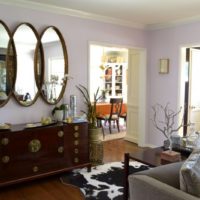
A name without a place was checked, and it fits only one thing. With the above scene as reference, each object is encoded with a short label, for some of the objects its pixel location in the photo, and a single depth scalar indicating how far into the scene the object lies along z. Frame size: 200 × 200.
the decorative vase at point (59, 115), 3.82
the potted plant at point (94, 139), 4.08
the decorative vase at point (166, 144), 3.01
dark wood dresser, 3.11
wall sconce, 4.95
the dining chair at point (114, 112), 6.70
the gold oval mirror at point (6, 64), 3.49
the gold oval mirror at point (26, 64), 3.65
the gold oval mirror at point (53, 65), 3.90
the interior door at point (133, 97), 5.64
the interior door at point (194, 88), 4.91
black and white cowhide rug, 3.11
